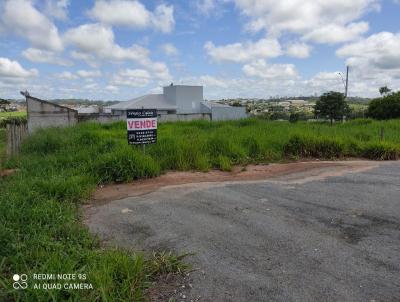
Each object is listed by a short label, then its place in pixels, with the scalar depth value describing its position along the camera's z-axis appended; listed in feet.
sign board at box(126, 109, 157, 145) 23.65
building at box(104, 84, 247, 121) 149.69
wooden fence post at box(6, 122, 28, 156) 36.74
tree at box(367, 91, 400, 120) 118.21
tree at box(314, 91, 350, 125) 138.72
